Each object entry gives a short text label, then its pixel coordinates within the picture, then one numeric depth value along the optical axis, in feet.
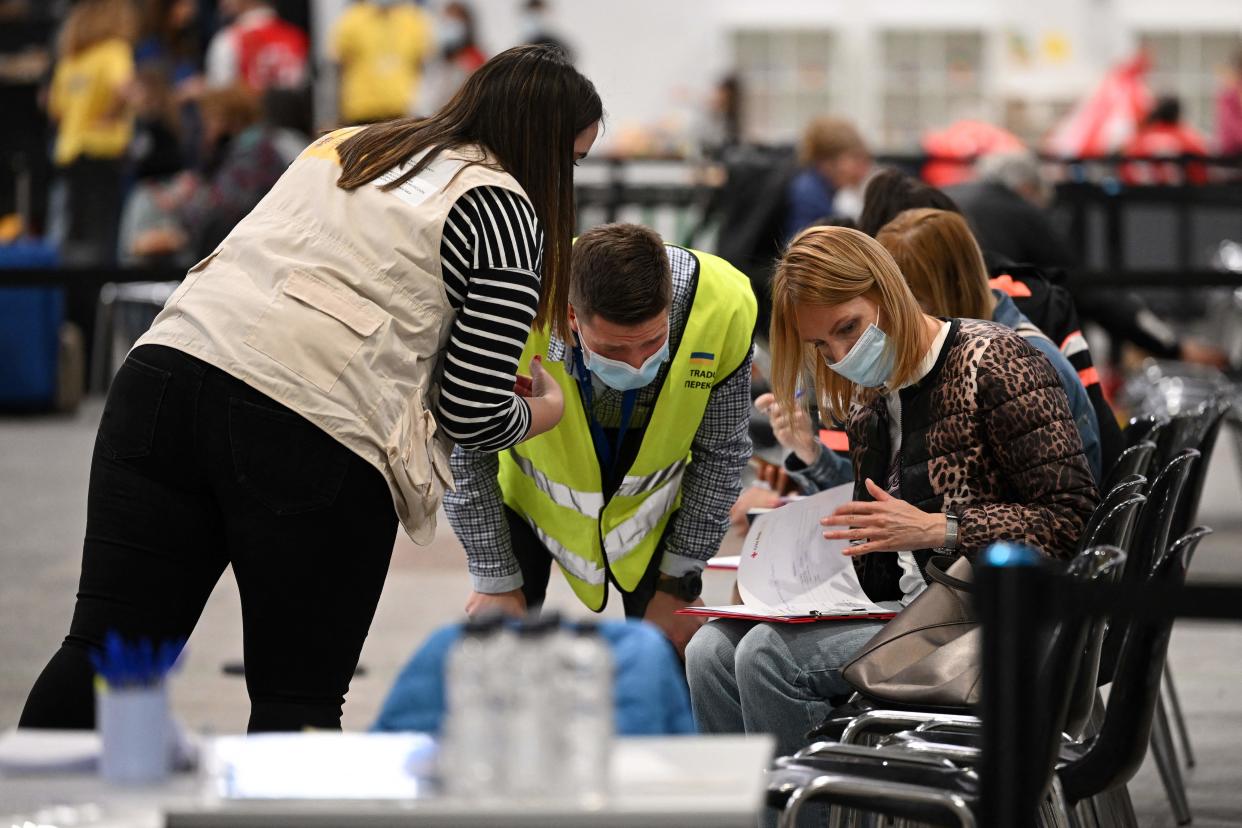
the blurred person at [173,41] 89.66
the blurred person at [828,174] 56.44
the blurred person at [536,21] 108.27
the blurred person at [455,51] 101.24
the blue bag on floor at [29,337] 65.16
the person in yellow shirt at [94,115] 71.36
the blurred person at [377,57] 96.99
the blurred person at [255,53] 83.20
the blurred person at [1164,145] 77.61
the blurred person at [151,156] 71.36
